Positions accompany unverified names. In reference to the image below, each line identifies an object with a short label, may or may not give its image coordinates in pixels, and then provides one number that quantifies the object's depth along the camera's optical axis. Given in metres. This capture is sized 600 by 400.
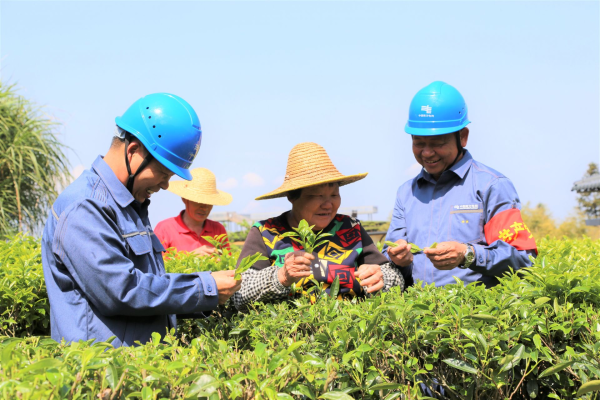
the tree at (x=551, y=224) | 16.42
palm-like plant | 9.99
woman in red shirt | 6.38
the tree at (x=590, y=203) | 20.68
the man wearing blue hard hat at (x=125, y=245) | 2.38
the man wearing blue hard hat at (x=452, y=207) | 3.43
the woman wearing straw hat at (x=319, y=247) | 3.23
